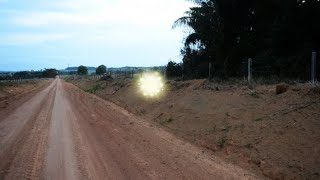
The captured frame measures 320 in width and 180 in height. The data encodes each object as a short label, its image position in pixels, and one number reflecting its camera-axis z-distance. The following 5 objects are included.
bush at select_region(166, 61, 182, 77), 28.32
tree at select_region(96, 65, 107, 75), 95.96
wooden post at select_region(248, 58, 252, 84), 13.93
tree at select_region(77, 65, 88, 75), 125.57
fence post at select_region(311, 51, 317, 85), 10.76
